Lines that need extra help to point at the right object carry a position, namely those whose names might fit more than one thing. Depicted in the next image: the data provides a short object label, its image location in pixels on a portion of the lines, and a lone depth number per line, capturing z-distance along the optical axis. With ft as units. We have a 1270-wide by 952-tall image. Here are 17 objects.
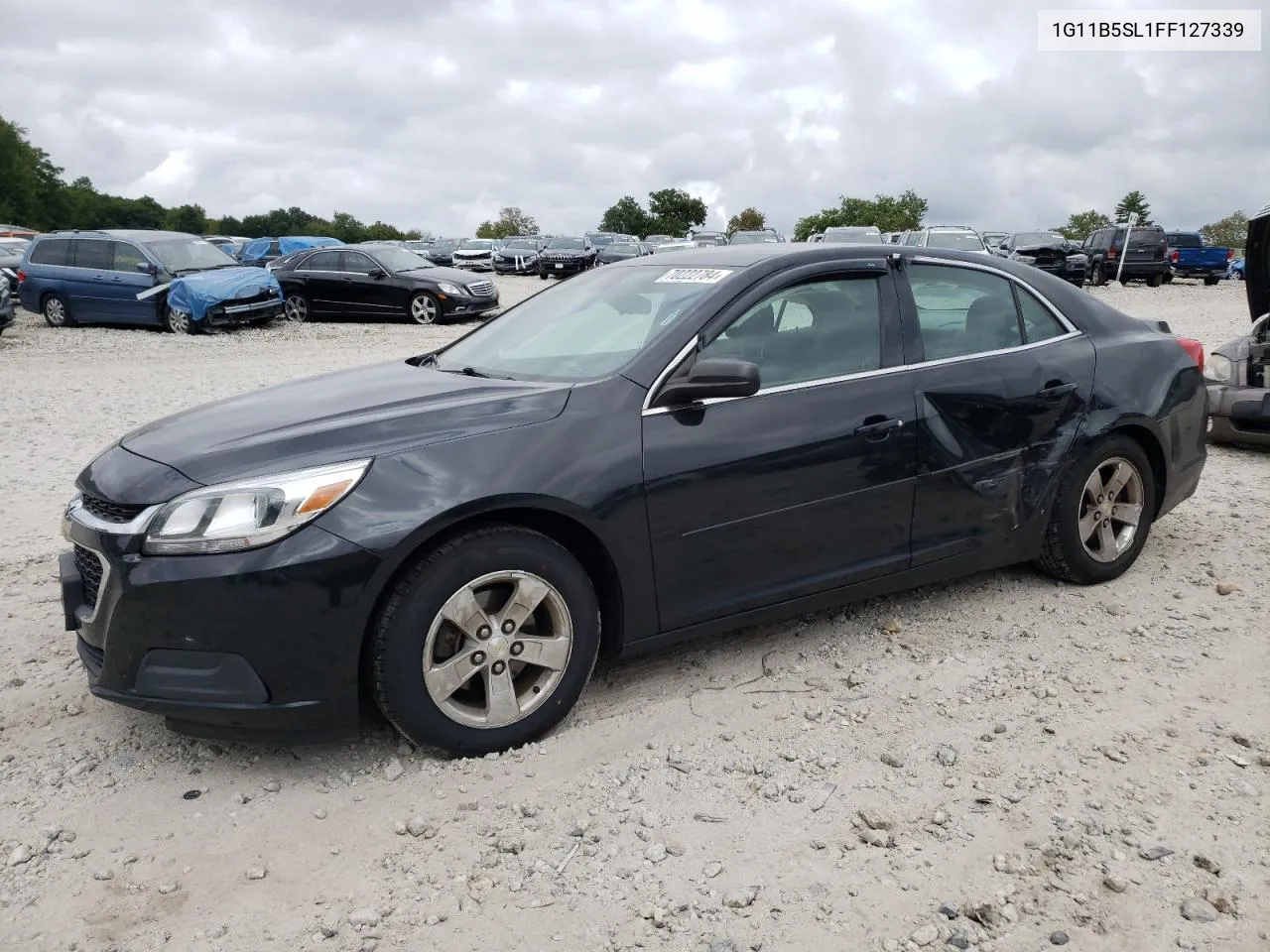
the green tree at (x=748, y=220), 306.12
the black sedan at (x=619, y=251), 105.50
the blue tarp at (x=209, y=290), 54.39
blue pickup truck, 106.11
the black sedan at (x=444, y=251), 132.98
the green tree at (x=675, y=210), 290.97
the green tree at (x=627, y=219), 291.58
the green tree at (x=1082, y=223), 268.21
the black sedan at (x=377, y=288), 61.52
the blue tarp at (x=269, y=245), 104.26
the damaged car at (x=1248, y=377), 23.44
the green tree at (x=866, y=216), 207.31
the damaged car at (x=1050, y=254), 93.20
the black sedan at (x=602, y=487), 9.75
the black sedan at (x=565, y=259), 114.01
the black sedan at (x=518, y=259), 123.13
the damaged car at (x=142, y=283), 55.21
